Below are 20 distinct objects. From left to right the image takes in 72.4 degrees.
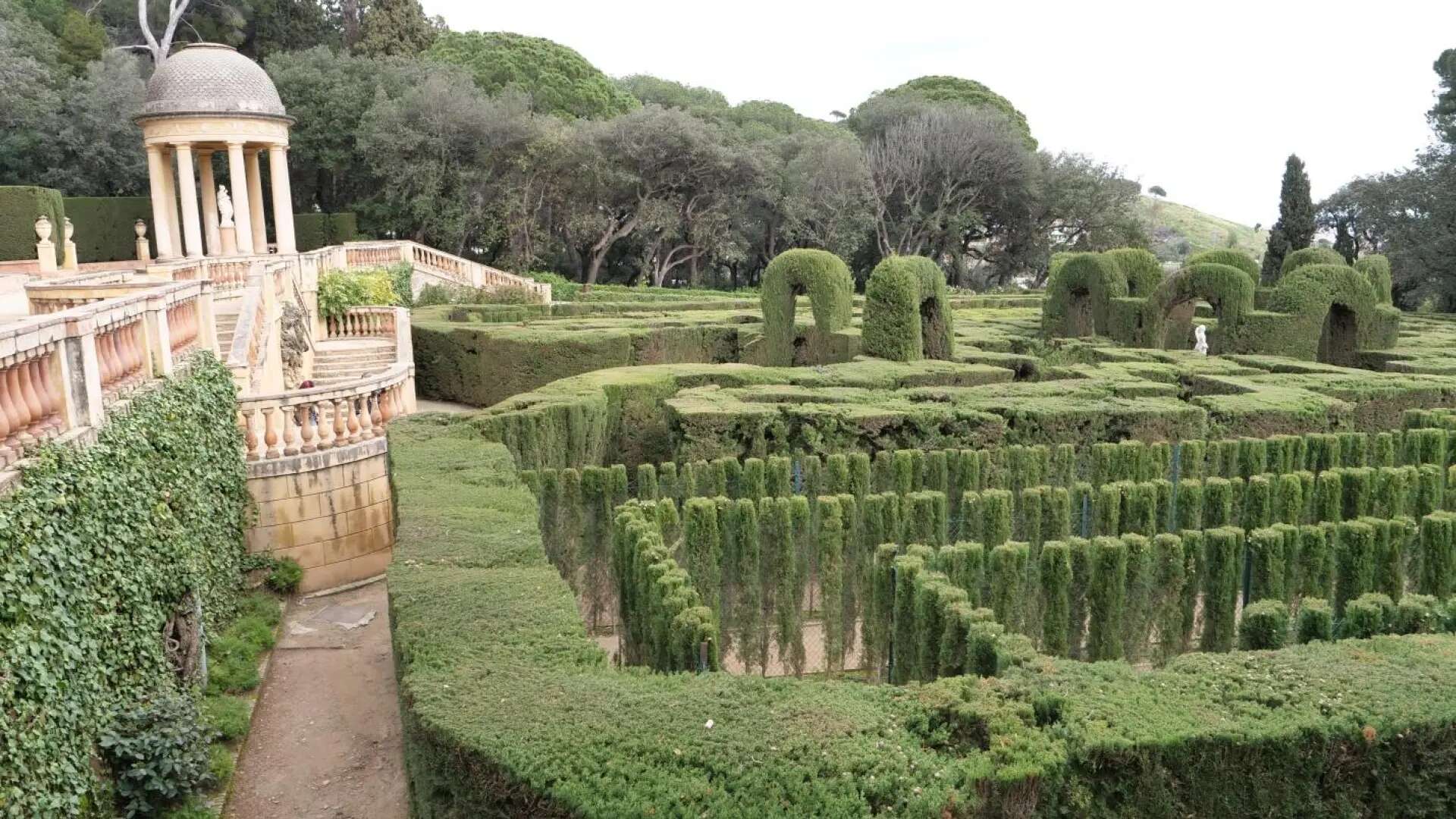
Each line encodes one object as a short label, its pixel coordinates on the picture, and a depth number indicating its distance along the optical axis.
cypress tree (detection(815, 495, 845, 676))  8.78
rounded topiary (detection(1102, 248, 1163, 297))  23.03
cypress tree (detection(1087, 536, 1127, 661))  8.02
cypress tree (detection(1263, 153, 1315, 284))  43.84
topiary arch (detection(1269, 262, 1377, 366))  19.02
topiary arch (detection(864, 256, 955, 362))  17.22
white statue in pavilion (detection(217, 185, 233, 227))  28.69
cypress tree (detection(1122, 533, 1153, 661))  8.13
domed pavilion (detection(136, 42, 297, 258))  28.81
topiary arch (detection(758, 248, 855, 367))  19.08
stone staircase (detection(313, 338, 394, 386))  20.80
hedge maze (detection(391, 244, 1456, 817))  4.57
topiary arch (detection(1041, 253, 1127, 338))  21.77
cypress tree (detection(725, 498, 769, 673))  8.80
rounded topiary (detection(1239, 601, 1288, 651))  6.71
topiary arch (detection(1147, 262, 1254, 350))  19.02
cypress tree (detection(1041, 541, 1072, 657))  7.88
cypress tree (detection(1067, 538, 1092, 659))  8.09
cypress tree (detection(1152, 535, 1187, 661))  8.24
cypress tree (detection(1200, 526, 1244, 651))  8.30
